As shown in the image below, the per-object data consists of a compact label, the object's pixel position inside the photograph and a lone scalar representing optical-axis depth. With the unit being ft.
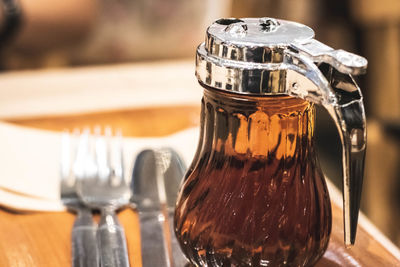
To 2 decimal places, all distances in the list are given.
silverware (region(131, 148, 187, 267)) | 1.98
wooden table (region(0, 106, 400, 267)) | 1.99
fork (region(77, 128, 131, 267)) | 1.98
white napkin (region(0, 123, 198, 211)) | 2.19
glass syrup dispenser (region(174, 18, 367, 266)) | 1.79
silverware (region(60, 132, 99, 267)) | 1.96
